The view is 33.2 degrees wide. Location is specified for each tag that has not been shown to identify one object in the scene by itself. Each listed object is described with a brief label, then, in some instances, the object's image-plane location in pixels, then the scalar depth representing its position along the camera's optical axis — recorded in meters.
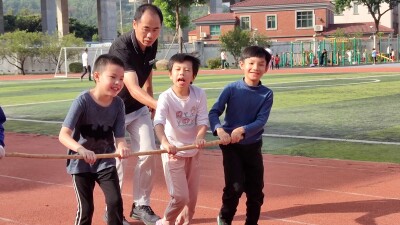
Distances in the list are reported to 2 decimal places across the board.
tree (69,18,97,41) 90.88
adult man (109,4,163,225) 6.06
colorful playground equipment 55.00
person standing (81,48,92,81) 36.56
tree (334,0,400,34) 75.38
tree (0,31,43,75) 53.78
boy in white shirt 5.40
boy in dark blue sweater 5.59
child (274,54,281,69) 52.31
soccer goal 51.85
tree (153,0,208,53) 58.12
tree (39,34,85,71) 54.44
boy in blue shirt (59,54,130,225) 5.00
